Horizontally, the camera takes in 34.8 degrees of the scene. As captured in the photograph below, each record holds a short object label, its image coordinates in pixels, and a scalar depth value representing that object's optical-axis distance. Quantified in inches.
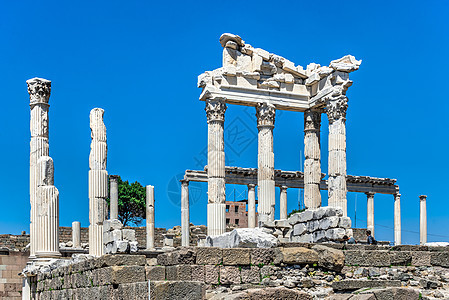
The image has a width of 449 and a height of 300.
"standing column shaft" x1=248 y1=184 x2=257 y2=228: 1482.5
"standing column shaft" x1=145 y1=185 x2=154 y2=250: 1520.7
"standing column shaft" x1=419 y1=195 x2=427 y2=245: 1910.7
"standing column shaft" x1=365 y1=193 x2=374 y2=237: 1838.1
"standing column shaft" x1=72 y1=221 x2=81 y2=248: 1531.7
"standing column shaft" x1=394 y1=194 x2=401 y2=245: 1846.7
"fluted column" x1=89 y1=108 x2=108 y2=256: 890.1
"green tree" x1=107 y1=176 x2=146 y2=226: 2866.6
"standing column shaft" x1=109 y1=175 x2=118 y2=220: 1364.4
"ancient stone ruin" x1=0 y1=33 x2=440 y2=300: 540.4
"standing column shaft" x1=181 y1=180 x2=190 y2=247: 1542.8
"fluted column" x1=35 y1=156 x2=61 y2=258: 878.4
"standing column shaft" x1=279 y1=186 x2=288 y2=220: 1732.5
